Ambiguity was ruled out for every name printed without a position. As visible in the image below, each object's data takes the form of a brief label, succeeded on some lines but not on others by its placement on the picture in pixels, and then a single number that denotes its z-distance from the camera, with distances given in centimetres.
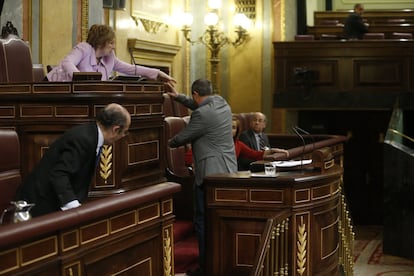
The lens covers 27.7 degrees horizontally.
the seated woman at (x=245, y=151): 679
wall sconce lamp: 1248
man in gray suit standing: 559
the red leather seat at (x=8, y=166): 424
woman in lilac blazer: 574
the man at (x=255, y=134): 749
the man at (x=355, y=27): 1267
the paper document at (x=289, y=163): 586
